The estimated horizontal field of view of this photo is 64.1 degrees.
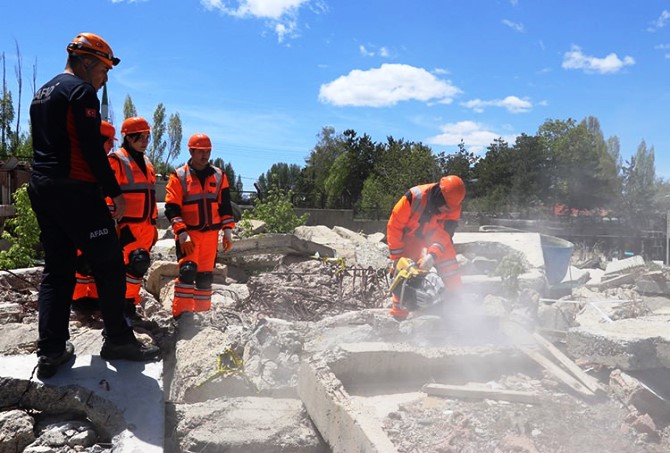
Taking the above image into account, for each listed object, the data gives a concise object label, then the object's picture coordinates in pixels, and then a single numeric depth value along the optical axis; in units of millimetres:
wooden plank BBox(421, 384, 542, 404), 3051
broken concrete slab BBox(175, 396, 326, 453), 2805
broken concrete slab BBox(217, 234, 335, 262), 9023
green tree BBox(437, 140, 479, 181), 30734
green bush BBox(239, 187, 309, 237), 11781
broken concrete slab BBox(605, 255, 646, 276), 9347
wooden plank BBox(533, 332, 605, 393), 3225
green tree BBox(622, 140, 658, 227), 31266
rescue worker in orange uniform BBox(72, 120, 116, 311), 4254
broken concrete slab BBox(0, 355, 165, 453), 2426
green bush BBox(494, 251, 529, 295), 6664
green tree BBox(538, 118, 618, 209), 37125
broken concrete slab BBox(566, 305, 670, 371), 3467
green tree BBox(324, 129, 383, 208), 39844
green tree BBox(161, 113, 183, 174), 39594
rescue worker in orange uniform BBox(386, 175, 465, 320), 5176
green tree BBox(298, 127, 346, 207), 47469
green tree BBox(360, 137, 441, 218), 23766
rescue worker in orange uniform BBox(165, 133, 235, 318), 4879
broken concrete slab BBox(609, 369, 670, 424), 2990
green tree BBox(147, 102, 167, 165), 37688
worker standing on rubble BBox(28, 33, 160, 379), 2711
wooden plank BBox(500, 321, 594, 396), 3229
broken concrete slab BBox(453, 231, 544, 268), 8139
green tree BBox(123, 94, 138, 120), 36312
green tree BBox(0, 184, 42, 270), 7641
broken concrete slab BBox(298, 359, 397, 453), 2418
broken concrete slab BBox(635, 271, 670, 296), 7941
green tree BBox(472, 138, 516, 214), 39625
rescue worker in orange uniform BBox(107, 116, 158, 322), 4324
